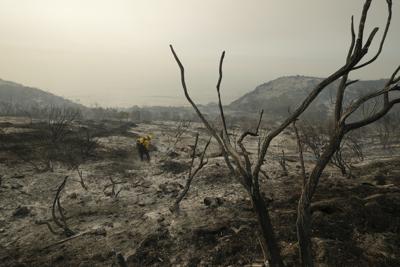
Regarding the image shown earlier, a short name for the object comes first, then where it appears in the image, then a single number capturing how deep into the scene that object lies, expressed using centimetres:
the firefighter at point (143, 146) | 1393
